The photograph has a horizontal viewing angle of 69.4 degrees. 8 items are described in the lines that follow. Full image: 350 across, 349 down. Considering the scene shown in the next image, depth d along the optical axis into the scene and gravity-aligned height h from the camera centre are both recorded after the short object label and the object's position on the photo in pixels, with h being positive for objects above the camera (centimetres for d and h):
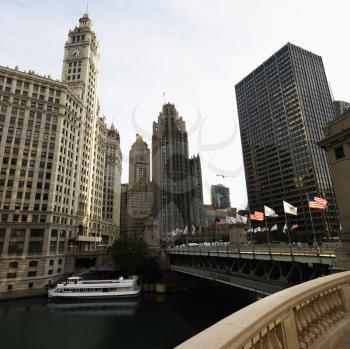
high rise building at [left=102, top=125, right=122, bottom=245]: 12486 +2904
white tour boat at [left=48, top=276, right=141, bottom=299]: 6169 -1030
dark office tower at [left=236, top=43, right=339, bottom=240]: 14985 +6758
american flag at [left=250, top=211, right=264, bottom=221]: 4097 +399
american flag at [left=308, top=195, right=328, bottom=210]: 3114 +440
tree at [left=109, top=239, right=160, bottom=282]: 7488 -400
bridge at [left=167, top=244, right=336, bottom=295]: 2653 -324
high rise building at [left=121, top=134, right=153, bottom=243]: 9750 +922
